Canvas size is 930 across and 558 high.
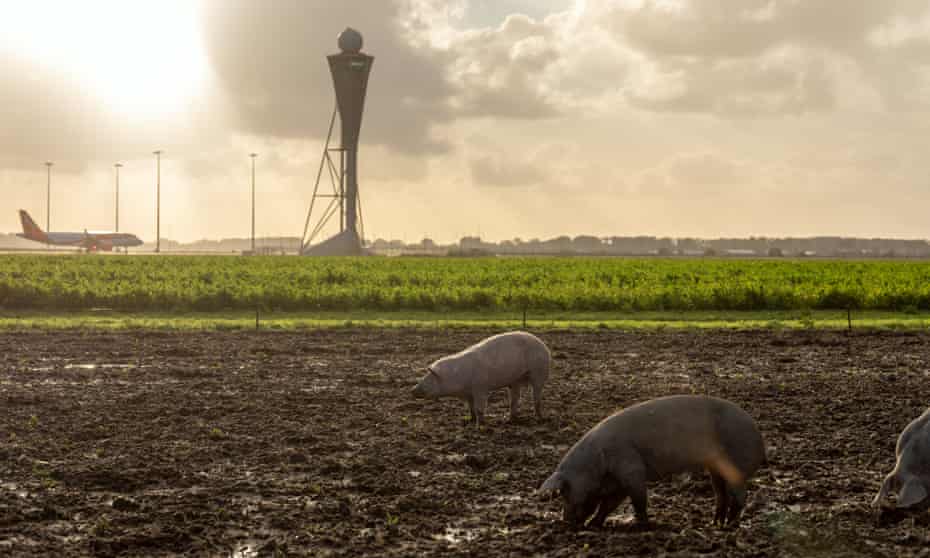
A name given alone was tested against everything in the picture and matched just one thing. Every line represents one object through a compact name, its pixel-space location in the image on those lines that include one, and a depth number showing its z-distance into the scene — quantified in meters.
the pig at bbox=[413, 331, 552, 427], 14.10
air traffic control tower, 118.81
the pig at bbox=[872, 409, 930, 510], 8.10
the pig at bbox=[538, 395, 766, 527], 8.88
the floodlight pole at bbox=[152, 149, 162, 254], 141.75
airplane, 147.62
